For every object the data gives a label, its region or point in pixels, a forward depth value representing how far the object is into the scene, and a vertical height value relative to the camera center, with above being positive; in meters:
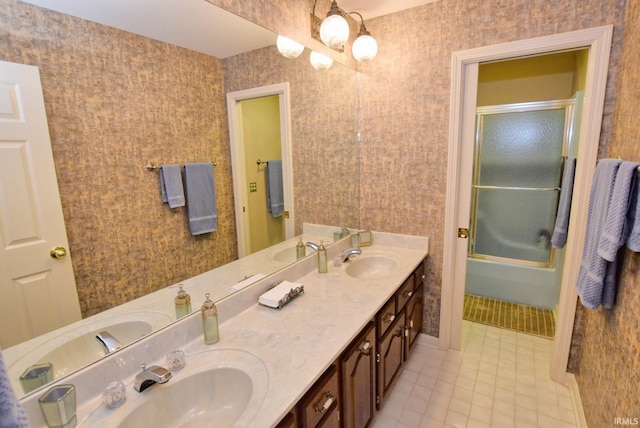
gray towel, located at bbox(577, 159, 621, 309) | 1.35 -0.37
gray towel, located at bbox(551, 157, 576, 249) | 2.07 -0.37
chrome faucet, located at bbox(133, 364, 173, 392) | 0.97 -0.65
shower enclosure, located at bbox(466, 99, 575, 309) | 3.06 -0.47
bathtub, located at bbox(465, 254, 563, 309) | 3.01 -1.25
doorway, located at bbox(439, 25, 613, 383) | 1.69 -0.06
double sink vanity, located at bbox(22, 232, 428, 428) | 0.94 -0.69
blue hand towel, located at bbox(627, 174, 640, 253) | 1.14 -0.24
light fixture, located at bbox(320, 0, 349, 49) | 1.75 +0.71
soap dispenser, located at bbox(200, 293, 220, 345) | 1.21 -0.60
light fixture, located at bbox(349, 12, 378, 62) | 2.00 +0.69
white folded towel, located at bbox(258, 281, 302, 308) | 1.50 -0.64
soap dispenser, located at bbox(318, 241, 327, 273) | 1.95 -0.61
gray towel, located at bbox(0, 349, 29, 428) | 0.42 -0.32
